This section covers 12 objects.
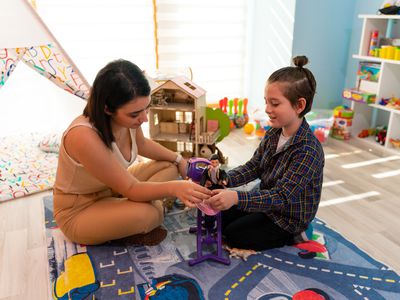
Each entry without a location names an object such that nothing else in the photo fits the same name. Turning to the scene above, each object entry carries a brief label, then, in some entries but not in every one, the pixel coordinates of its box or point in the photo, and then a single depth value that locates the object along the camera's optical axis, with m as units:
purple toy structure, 1.35
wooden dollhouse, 2.06
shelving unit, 2.53
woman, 1.26
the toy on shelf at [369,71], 2.65
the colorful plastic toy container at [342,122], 2.80
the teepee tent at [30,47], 1.85
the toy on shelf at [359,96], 2.63
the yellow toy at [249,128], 3.02
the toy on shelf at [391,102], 2.51
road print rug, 1.25
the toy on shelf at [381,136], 2.65
